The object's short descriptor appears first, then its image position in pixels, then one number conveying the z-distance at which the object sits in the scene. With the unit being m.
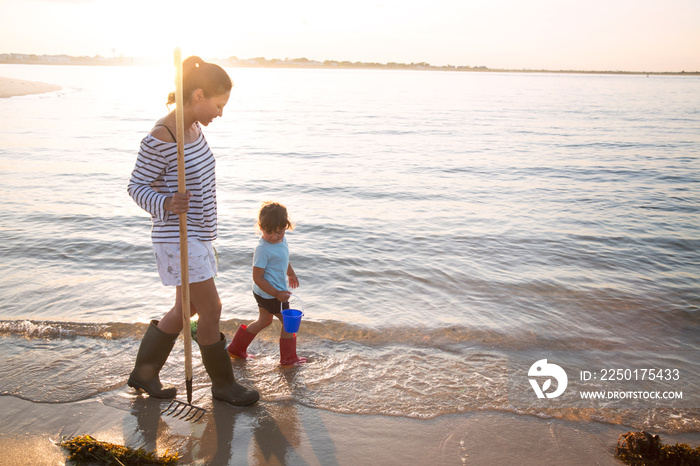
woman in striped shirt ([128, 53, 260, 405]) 3.19
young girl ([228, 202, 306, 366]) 4.16
